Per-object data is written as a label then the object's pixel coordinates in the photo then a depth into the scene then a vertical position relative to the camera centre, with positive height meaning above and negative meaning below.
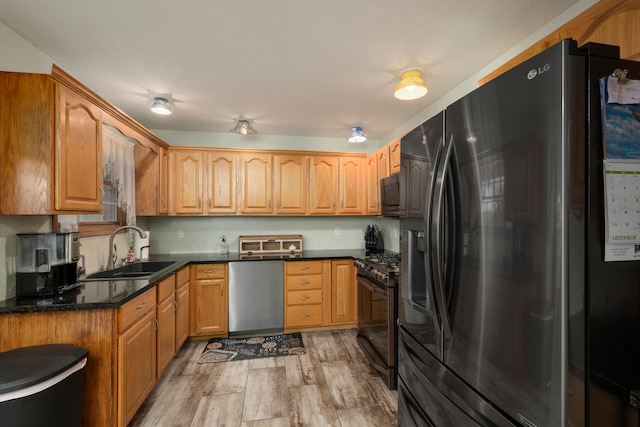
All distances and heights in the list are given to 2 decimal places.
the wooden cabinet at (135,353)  1.65 -0.92
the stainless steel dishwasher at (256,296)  3.22 -0.94
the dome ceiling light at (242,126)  3.19 +1.02
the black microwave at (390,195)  2.70 +0.21
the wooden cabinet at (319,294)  3.34 -0.96
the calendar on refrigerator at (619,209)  0.74 +0.01
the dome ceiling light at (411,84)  2.12 +1.00
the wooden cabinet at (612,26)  0.98 +0.72
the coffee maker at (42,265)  1.70 -0.30
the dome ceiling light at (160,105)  2.61 +1.04
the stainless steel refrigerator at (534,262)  0.72 -0.14
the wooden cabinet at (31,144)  1.56 +0.41
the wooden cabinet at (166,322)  2.27 -0.93
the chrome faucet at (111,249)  2.45 -0.29
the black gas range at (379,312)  2.27 -0.86
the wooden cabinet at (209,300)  3.12 -0.95
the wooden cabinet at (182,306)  2.73 -0.92
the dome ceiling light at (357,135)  3.42 +0.99
